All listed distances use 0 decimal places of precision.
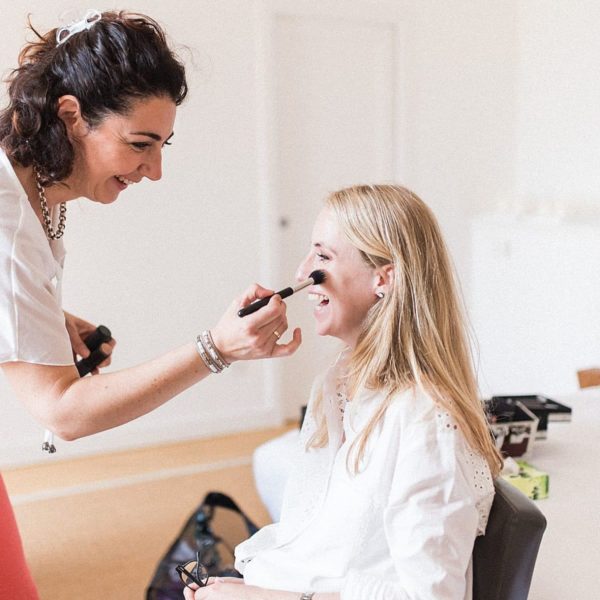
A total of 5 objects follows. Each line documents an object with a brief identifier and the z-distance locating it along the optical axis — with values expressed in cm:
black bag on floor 195
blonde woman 96
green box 146
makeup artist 114
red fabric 127
